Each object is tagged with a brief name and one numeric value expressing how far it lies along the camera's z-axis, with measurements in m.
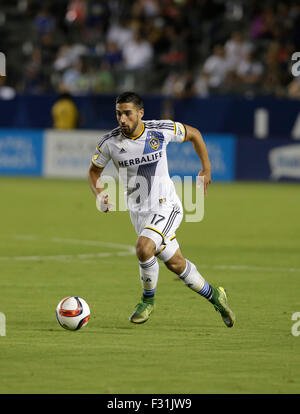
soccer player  17.59
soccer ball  16.91
